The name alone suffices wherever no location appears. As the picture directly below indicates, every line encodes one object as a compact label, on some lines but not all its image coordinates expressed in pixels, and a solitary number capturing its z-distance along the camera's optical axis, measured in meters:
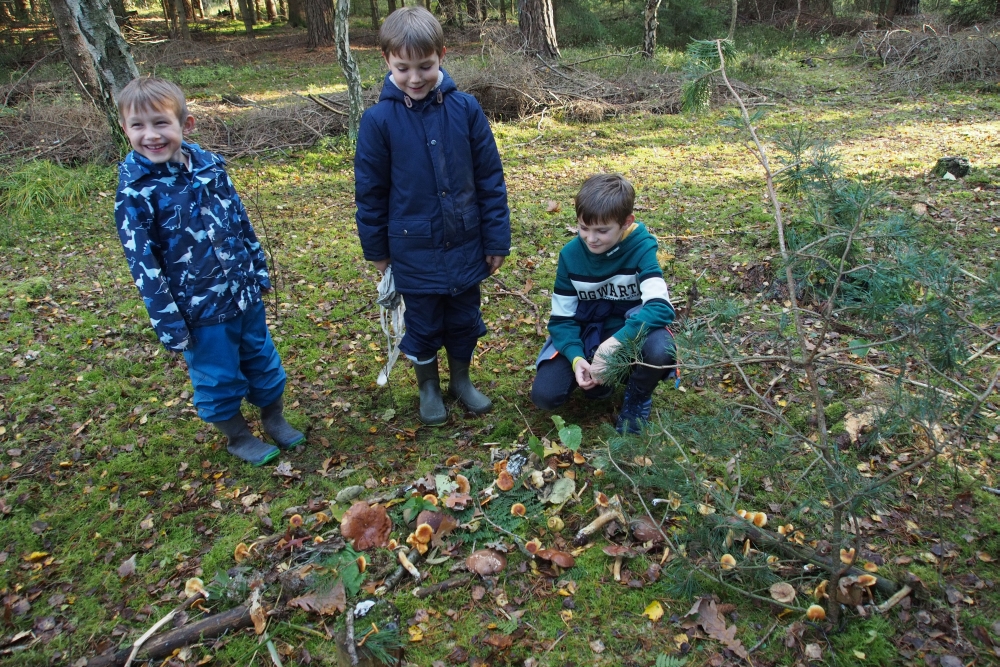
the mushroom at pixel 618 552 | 2.73
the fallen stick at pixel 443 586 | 2.71
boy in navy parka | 2.99
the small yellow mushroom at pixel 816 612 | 2.34
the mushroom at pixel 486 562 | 2.77
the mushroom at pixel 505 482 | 3.15
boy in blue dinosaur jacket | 2.84
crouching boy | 3.16
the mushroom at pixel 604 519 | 2.88
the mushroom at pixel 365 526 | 2.88
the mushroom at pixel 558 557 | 2.76
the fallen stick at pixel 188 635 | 2.46
